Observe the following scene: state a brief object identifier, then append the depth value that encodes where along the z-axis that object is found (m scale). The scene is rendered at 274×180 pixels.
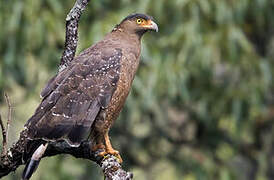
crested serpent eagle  10.09
